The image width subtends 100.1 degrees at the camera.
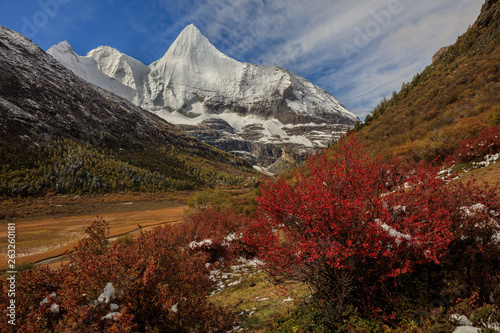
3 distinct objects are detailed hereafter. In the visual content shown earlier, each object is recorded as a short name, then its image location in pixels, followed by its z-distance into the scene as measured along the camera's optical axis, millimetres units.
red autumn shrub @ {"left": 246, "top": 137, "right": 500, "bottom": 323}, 3633
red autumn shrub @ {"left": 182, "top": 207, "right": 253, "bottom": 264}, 12234
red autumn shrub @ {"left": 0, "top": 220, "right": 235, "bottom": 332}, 3371
